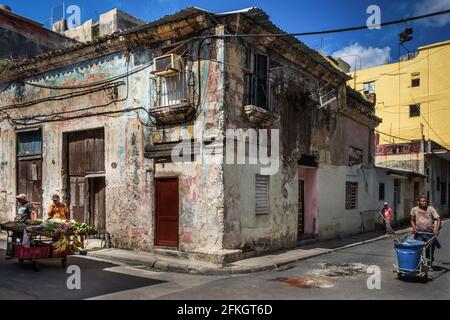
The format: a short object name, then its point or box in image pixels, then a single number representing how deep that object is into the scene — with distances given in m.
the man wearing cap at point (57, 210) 10.40
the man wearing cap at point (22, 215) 9.48
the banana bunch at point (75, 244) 9.70
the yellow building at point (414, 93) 32.78
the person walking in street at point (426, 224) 9.63
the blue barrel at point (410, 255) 8.58
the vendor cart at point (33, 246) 8.98
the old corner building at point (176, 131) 10.99
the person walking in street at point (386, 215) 19.97
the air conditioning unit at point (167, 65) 11.10
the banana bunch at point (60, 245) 9.33
